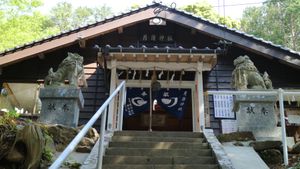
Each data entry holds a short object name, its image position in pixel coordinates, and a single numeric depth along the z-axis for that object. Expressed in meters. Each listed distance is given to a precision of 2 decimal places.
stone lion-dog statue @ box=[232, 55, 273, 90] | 5.13
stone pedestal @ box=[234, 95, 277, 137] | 4.72
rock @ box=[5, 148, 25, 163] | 2.87
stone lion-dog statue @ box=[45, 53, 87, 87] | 5.30
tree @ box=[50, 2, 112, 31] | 19.71
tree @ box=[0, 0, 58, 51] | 10.44
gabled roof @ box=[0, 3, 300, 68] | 7.15
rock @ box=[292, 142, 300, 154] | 4.11
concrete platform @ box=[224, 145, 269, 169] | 3.51
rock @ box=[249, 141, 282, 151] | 4.07
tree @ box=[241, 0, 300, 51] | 16.03
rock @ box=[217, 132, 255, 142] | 4.51
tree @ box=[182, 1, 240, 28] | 15.02
